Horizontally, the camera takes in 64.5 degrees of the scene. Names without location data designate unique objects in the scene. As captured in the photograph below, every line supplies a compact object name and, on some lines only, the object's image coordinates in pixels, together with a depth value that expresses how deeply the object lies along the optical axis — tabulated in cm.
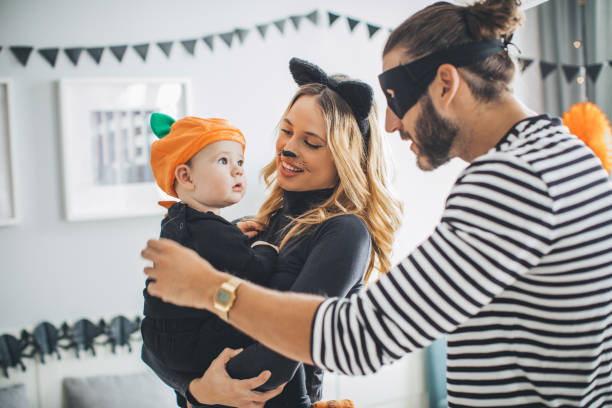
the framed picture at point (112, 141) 225
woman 111
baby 120
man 81
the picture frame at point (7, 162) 213
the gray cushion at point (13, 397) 206
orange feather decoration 243
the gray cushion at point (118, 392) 219
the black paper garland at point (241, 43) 220
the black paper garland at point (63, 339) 215
